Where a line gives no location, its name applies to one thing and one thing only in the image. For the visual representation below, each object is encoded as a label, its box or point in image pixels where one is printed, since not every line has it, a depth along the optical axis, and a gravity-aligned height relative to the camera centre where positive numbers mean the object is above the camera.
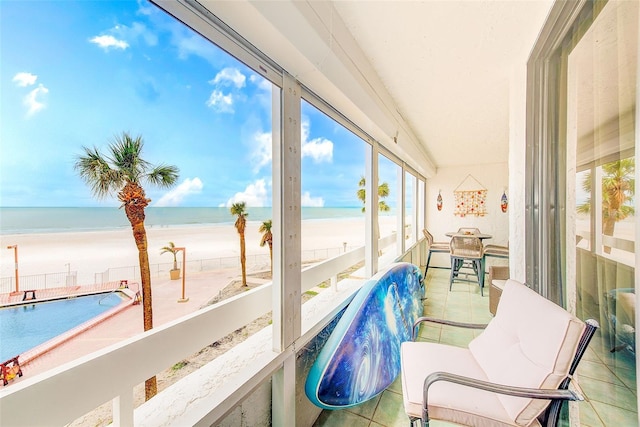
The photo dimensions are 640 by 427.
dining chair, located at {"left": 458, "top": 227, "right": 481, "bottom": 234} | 4.88 -0.37
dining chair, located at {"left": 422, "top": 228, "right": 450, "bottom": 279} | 4.58 -0.70
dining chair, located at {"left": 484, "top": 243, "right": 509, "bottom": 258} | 4.13 -0.71
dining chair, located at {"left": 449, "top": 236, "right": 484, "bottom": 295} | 3.88 -0.71
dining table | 4.09 -0.40
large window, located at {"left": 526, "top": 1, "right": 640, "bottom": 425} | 0.81 +0.15
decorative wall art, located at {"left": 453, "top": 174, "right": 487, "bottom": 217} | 5.37 +0.34
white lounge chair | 0.93 -0.75
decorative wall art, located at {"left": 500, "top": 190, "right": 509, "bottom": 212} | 5.08 +0.25
